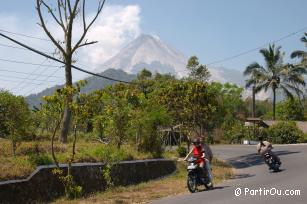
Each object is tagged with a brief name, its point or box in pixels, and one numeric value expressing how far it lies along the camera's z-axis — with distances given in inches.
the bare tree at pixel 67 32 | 939.3
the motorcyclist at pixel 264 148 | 842.6
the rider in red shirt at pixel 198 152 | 644.8
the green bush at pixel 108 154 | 697.6
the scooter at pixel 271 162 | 839.7
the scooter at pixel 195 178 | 621.2
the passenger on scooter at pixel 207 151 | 688.7
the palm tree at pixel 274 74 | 2273.6
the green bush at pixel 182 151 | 1151.6
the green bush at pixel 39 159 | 595.3
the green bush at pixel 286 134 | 1902.1
